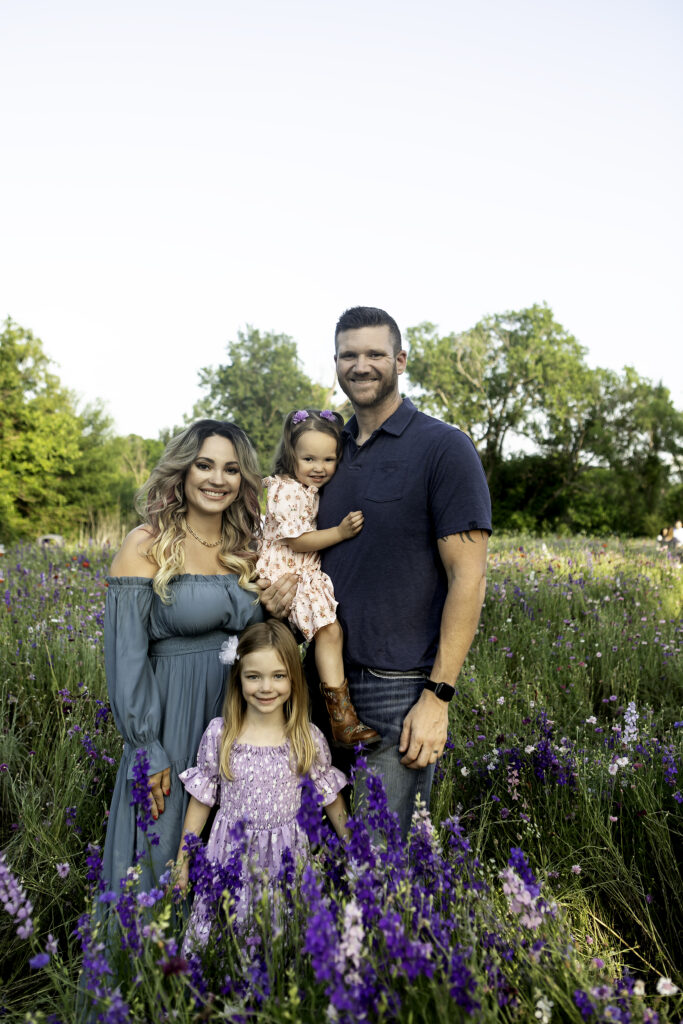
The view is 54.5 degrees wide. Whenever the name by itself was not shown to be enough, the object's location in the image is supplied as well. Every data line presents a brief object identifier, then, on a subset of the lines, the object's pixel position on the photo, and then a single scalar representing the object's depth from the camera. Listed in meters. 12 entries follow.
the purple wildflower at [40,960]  1.34
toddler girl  2.77
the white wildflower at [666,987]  1.53
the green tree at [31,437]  28.89
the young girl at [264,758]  2.65
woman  2.67
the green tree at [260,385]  45.84
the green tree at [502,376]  37.84
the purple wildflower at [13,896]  1.77
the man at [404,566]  2.62
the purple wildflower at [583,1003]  1.44
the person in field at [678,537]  14.79
